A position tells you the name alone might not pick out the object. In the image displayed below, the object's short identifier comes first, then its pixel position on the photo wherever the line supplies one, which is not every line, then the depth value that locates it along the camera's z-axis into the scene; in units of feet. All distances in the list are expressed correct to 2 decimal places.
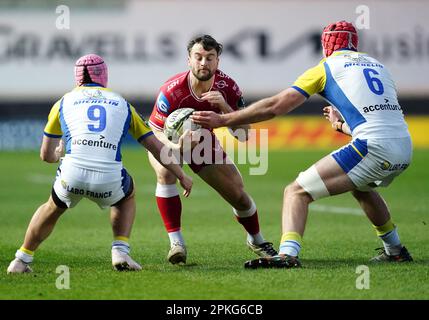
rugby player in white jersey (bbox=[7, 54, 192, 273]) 48.49
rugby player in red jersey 54.60
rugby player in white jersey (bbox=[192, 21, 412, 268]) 49.19
